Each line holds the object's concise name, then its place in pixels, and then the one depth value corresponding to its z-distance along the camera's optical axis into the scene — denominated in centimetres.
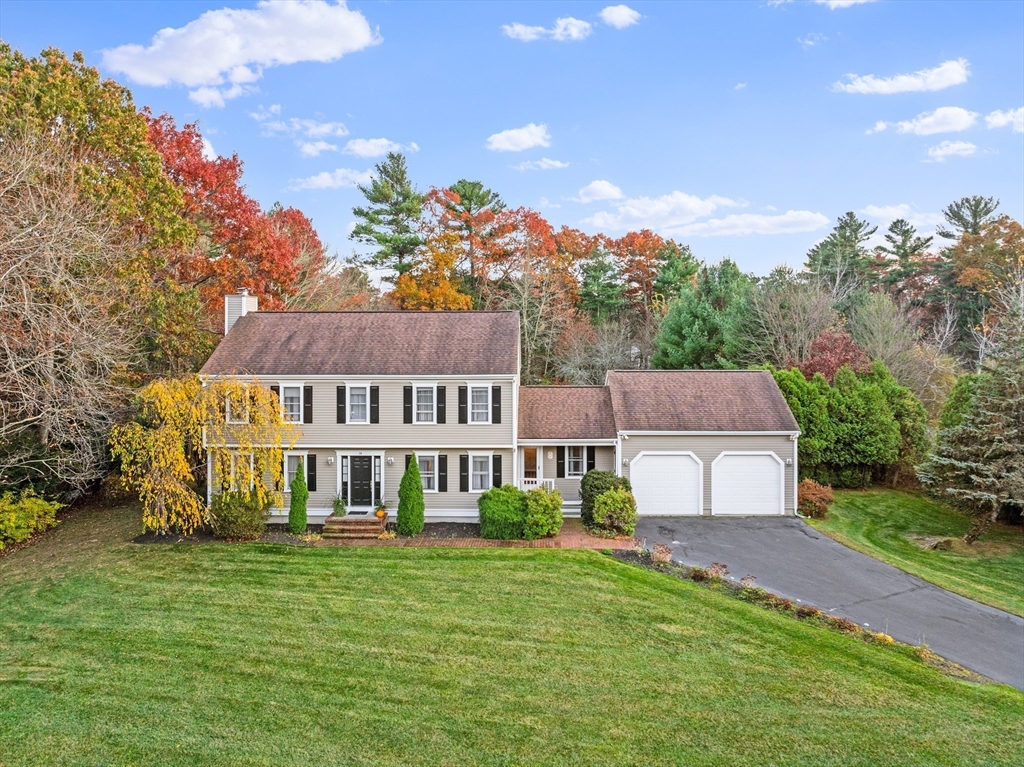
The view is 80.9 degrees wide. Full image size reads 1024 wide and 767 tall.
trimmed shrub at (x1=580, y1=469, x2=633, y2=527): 1764
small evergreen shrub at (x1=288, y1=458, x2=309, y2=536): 1739
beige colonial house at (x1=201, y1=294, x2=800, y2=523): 1841
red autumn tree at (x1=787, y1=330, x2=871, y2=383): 2480
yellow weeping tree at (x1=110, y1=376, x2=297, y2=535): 1599
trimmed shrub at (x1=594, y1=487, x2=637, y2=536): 1697
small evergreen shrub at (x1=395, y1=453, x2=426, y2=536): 1714
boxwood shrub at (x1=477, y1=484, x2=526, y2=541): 1664
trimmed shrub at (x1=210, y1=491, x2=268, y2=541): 1664
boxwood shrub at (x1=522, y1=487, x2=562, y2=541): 1658
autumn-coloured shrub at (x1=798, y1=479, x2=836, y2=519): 1934
